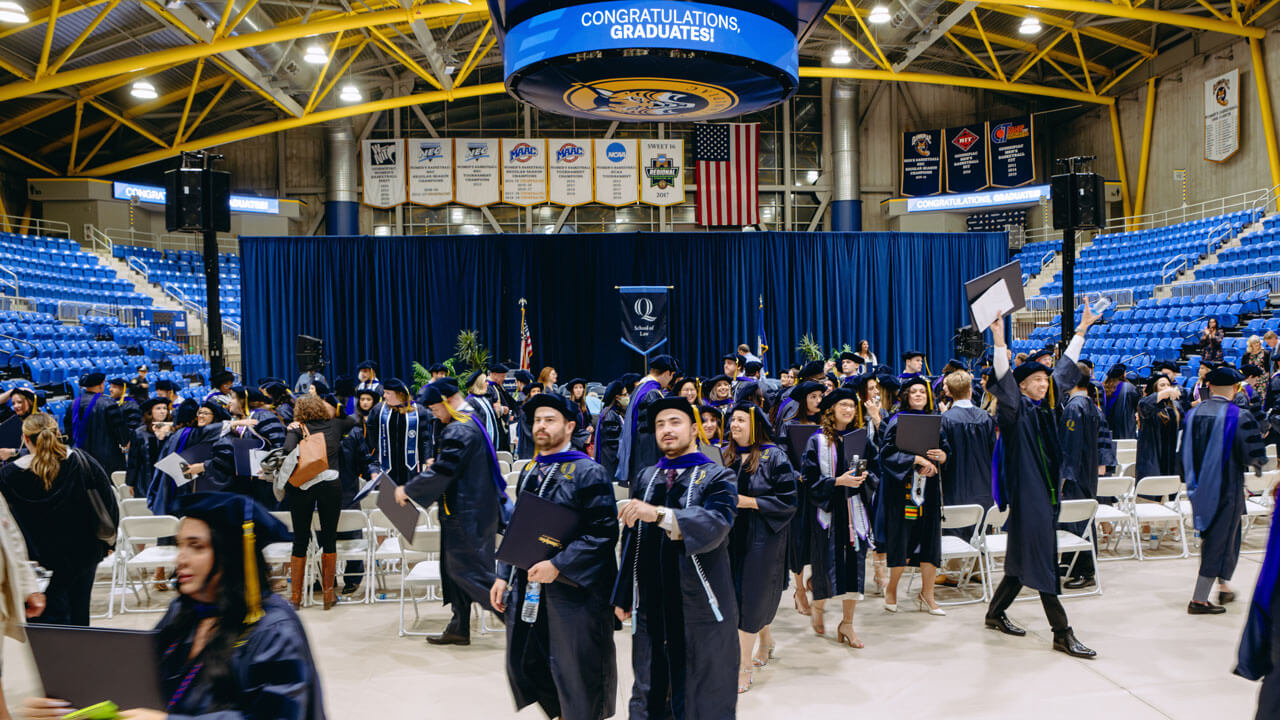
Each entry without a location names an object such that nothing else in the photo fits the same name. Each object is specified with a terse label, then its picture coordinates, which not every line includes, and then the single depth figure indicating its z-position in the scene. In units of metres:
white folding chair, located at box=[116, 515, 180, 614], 5.69
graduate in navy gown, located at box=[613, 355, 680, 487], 6.70
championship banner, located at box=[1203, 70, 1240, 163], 19.33
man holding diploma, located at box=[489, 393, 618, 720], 3.37
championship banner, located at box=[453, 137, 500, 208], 23.95
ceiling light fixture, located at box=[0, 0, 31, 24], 12.65
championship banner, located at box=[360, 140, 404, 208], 23.95
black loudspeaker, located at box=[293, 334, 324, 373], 13.15
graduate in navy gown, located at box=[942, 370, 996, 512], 6.44
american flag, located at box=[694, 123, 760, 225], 24.00
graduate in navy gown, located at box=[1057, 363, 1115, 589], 6.18
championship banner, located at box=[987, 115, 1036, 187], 24.09
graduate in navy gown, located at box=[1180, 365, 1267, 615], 5.36
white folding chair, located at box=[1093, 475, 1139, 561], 6.62
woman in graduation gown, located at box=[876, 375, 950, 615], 5.58
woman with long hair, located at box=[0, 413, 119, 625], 4.23
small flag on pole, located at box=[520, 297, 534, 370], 15.90
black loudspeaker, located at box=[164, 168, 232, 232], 9.21
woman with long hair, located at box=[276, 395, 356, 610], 5.93
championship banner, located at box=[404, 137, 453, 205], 23.88
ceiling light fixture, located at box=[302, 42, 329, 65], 17.88
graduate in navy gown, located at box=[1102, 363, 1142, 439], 8.97
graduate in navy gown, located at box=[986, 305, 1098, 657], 4.85
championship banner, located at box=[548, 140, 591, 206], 23.98
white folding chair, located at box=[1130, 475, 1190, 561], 6.78
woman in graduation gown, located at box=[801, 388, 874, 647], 5.00
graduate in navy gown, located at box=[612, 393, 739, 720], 3.30
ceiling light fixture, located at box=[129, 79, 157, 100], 18.52
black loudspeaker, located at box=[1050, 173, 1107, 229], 10.28
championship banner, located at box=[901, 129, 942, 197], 25.31
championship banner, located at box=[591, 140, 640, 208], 24.09
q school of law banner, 17.73
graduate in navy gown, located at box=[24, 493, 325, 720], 1.92
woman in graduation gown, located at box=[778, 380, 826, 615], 5.15
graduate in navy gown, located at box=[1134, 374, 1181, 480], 7.91
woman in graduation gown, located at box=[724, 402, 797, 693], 4.12
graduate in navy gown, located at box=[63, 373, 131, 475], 8.36
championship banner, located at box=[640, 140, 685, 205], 24.17
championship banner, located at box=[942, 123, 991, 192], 24.84
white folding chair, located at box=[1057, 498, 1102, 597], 5.71
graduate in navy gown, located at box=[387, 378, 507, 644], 5.05
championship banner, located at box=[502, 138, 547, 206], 23.95
